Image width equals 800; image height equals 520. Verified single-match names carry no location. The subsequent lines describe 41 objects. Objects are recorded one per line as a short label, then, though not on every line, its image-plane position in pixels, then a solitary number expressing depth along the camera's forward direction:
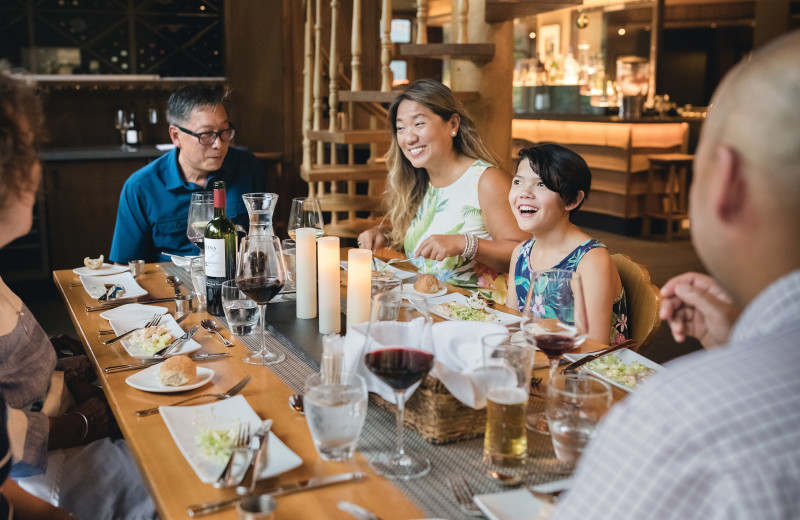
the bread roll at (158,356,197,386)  1.52
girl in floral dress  2.07
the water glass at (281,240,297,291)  2.22
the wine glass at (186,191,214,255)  2.43
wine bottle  1.98
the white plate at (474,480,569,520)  1.01
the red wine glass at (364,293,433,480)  1.16
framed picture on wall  11.26
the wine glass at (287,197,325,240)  2.34
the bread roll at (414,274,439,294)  2.22
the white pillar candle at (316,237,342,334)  1.80
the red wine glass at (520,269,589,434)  1.34
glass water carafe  2.19
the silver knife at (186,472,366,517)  1.04
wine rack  5.59
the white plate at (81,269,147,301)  2.32
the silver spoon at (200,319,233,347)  1.95
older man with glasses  3.11
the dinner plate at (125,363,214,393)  1.51
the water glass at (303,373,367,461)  1.12
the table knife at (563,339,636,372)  1.59
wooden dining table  1.07
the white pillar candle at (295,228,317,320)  1.93
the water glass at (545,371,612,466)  1.13
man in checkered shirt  0.62
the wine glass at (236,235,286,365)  1.71
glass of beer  1.16
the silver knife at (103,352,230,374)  1.65
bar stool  7.56
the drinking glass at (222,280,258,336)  1.85
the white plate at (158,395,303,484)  1.14
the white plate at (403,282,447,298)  2.21
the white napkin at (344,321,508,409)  1.20
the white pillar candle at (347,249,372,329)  1.73
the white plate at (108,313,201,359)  1.73
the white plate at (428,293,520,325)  1.92
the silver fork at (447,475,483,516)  1.05
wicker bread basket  1.25
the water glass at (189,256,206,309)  2.22
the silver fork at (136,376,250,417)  1.41
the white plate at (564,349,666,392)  1.60
